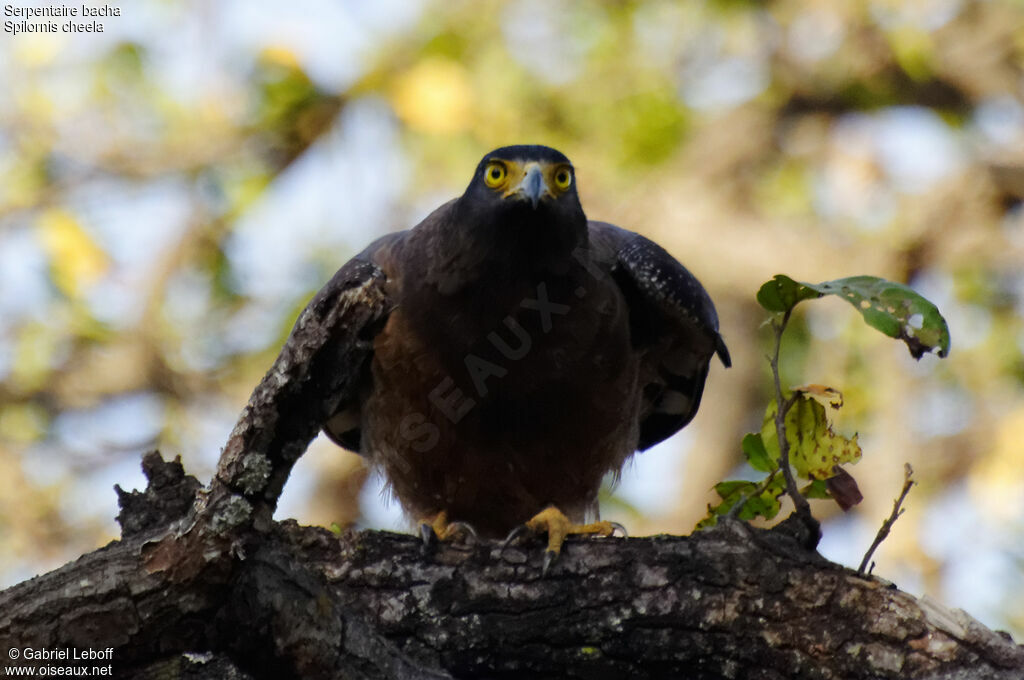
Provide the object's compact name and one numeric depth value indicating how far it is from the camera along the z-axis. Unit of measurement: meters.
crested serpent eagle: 11.39
